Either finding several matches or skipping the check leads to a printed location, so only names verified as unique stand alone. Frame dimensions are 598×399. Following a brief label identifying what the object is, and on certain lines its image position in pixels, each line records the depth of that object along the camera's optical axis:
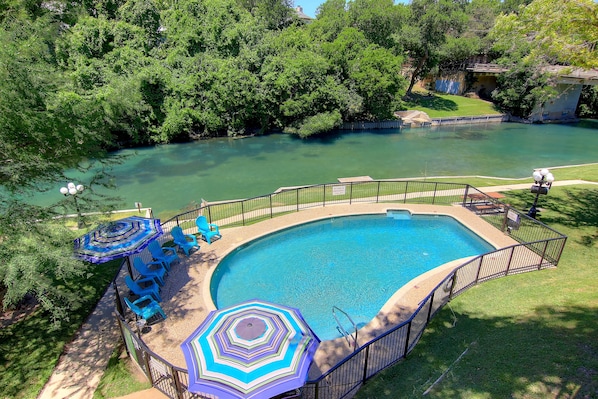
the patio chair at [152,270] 10.60
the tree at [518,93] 43.69
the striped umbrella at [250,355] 5.58
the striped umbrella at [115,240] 8.78
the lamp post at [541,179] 13.12
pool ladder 8.50
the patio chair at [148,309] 8.86
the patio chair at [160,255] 11.61
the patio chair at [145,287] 9.74
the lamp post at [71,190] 12.49
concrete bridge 45.88
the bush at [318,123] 35.00
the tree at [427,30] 47.53
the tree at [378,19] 44.69
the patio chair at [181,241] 12.70
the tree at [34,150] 6.90
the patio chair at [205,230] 13.73
